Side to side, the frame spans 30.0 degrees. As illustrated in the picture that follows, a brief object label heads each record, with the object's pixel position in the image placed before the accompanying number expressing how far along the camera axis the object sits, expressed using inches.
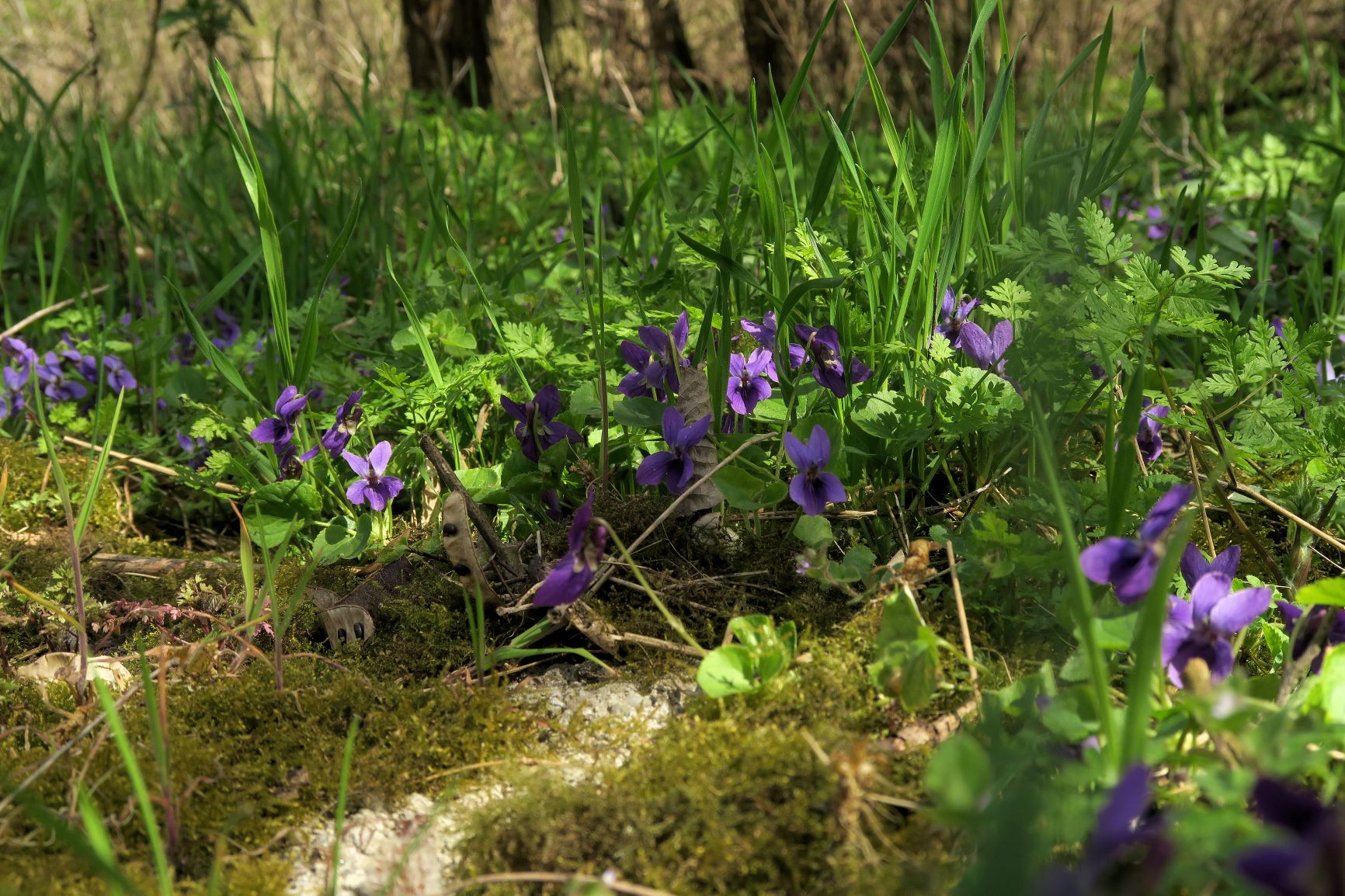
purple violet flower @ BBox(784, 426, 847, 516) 22.4
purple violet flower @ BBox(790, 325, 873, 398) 23.6
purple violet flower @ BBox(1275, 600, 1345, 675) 20.6
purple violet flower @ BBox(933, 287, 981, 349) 24.7
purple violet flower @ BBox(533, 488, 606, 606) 21.4
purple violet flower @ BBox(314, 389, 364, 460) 25.6
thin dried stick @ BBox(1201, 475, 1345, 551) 23.1
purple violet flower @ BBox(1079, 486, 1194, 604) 20.2
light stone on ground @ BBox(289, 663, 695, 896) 20.5
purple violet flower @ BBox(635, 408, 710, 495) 23.4
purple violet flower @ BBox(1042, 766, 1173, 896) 16.6
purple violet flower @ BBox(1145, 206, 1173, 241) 34.6
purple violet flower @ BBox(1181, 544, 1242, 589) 21.4
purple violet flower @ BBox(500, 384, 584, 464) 25.0
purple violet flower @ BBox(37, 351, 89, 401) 30.2
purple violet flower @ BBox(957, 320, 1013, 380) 24.0
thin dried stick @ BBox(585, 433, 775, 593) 22.6
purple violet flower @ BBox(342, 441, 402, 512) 25.3
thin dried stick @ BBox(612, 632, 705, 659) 22.3
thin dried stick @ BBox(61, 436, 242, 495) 27.7
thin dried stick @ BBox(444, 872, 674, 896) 19.7
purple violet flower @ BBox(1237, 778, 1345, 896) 15.1
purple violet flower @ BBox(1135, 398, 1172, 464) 24.8
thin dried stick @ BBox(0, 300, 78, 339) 27.5
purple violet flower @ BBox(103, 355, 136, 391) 30.4
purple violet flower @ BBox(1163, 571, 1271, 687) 20.6
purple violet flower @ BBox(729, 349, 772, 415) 24.1
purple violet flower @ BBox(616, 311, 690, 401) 24.2
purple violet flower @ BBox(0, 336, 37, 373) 29.2
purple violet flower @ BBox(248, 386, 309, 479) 25.4
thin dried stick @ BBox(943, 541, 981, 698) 21.7
